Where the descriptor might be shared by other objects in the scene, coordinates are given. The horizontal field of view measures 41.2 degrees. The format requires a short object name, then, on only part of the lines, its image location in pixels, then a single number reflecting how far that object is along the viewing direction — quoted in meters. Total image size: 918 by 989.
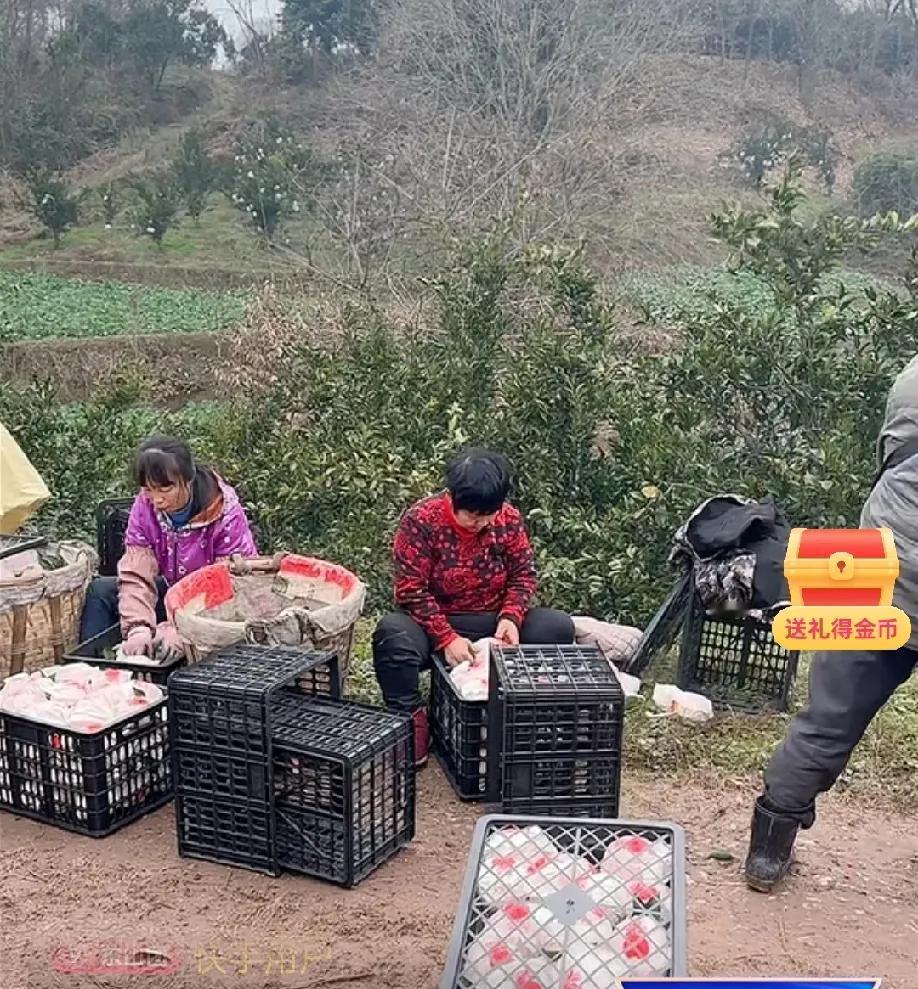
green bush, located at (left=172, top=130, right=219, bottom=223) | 21.38
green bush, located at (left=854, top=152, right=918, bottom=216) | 17.92
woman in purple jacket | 3.70
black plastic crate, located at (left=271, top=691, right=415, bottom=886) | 2.85
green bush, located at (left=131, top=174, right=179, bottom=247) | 20.16
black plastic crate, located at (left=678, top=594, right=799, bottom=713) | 4.04
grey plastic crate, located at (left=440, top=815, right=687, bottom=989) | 1.90
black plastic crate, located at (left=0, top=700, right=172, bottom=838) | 3.07
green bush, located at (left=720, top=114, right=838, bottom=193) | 19.77
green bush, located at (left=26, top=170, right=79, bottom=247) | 20.30
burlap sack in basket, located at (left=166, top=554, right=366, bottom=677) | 3.30
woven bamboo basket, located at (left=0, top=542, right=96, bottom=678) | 3.91
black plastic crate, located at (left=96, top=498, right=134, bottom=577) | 4.61
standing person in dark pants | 2.47
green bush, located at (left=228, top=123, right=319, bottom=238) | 18.25
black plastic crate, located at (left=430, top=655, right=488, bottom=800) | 3.29
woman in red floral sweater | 3.47
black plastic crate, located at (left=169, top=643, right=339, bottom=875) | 2.88
